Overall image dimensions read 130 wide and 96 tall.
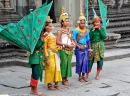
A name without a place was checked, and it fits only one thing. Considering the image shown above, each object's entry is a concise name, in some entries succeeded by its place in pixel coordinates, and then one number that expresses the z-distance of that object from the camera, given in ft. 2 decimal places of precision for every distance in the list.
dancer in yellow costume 26.52
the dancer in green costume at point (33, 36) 23.40
